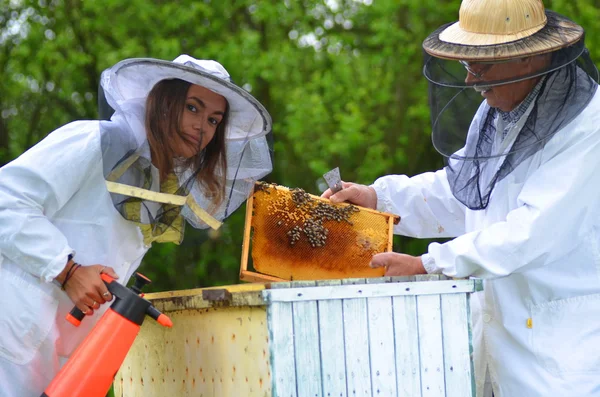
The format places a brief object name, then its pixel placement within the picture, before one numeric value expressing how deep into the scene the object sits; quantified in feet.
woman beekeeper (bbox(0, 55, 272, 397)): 18.08
